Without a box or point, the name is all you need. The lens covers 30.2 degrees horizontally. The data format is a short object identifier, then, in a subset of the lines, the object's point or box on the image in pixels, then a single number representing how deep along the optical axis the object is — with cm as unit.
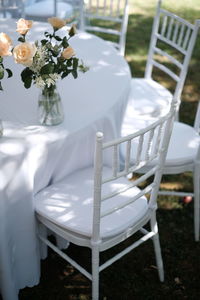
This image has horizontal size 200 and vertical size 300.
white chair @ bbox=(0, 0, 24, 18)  340
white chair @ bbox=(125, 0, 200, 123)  243
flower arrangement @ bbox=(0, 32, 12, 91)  127
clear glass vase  151
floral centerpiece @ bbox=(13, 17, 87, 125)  127
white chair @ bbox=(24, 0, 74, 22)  374
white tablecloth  150
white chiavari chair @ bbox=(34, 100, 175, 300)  148
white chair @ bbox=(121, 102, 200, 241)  205
